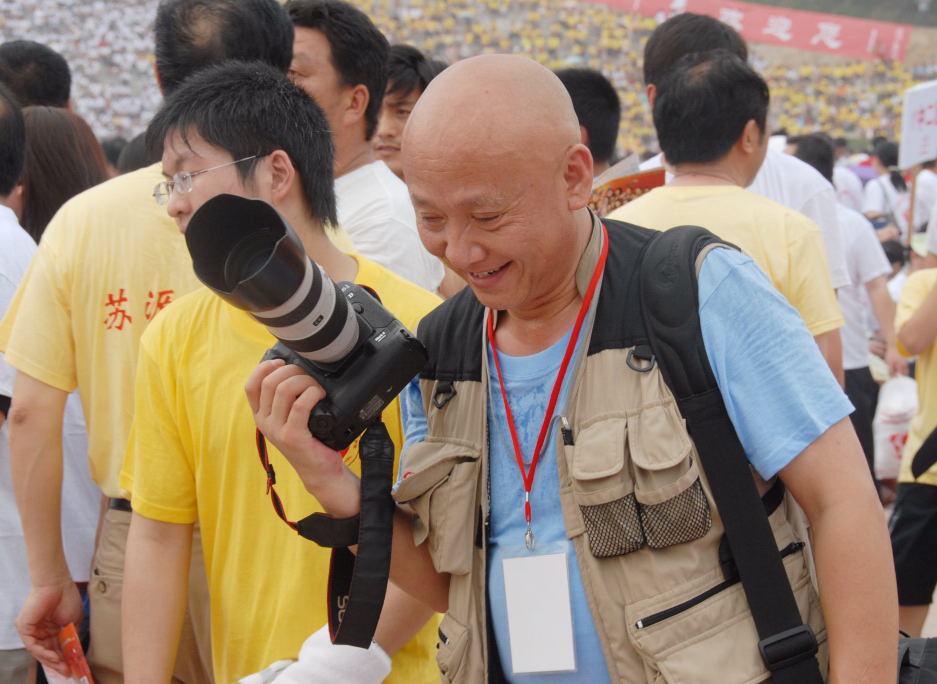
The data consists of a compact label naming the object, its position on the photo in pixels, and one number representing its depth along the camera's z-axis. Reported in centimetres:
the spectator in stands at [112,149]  659
